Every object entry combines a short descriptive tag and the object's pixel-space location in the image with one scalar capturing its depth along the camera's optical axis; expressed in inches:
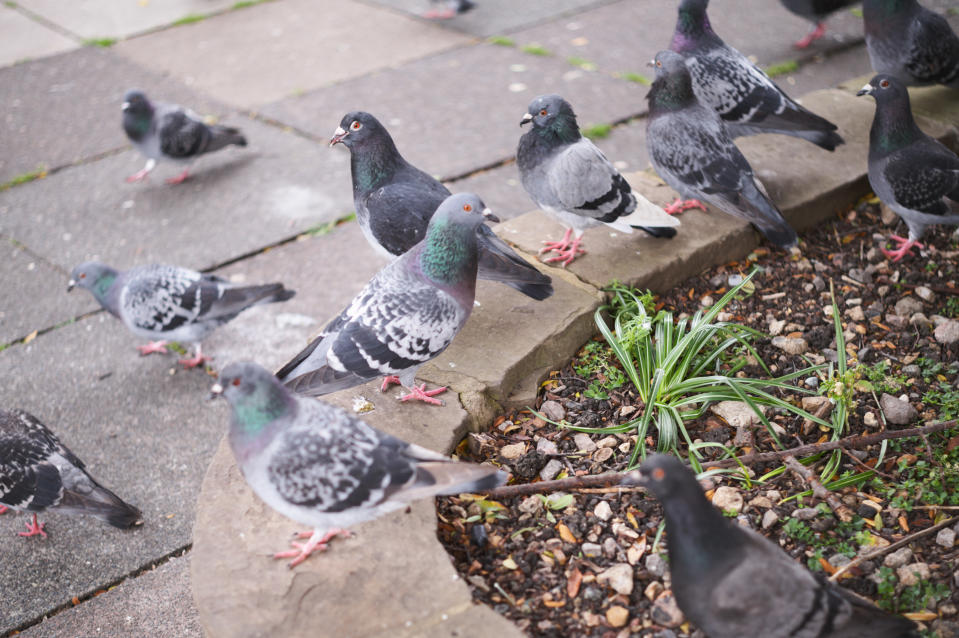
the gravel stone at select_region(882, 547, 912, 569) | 104.1
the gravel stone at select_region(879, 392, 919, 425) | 125.9
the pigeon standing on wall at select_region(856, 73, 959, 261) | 160.2
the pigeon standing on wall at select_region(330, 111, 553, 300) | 153.8
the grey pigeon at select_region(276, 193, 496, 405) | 121.0
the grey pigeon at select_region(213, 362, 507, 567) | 96.8
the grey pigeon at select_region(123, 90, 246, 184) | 239.8
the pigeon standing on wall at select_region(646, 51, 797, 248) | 158.7
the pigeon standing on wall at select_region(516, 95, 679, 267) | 153.9
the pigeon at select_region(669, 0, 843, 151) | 181.8
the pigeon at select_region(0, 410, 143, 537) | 136.3
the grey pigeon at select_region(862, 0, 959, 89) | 206.2
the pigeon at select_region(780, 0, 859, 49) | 271.9
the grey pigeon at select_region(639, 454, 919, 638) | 86.5
